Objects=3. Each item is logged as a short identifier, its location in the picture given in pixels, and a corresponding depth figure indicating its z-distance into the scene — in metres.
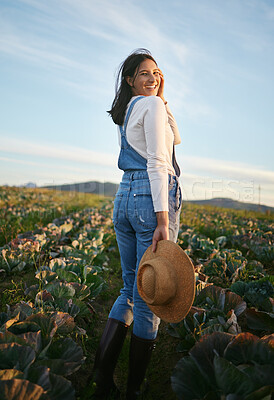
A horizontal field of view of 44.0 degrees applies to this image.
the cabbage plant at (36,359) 1.47
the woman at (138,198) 2.02
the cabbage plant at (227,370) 1.62
